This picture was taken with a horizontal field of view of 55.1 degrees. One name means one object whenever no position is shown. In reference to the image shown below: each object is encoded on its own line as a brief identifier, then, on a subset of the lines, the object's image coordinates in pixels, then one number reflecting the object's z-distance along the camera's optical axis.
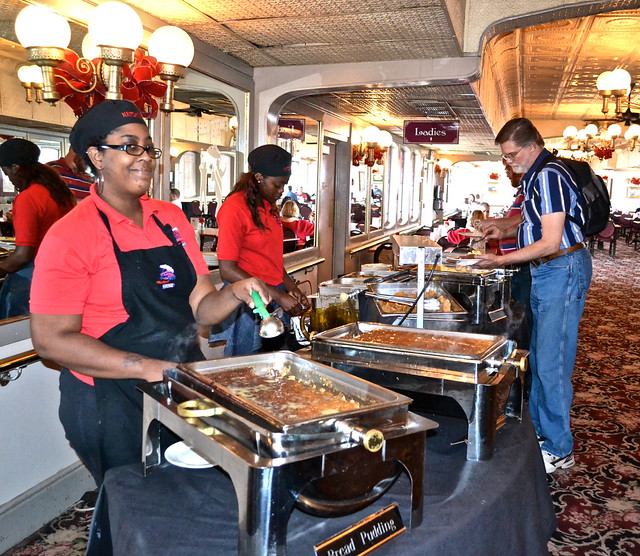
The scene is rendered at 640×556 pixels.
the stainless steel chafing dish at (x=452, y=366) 1.50
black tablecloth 1.15
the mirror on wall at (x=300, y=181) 7.00
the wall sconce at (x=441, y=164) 16.56
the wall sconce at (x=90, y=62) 2.43
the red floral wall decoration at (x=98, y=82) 2.52
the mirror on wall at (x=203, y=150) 4.24
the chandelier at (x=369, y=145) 9.08
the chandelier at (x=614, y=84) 6.56
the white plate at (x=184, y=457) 1.37
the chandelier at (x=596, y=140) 10.64
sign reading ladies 8.41
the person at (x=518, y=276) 3.61
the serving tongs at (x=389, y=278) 3.45
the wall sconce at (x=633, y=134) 10.49
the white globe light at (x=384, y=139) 9.37
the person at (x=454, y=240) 7.14
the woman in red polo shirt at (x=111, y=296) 1.56
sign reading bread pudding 1.09
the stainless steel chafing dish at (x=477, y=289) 3.14
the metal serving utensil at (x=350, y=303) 2.53
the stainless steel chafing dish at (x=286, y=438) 1.02
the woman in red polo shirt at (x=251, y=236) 3.24
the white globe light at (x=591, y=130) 10.66
